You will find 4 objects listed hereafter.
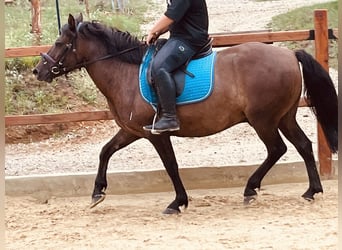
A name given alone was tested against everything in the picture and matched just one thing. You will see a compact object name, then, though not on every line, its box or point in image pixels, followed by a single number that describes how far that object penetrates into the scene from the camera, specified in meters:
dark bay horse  5.39
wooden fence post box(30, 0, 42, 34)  12.48
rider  5.21
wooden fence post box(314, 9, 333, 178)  6.32
